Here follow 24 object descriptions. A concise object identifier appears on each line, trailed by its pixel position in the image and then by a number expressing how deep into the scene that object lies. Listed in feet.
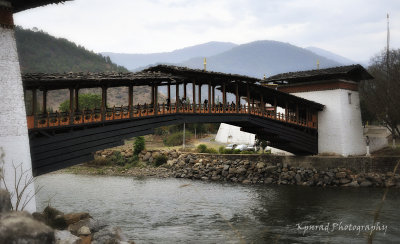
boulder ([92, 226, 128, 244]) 44.83
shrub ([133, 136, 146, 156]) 151.43
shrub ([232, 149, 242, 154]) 128.75
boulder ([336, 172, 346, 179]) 105.09
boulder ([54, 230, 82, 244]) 37.93
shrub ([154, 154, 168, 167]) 139.54
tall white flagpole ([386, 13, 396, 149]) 109.19
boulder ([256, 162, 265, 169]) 115.30
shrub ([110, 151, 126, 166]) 147.23
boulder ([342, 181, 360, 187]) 101.77
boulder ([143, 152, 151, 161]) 146.10
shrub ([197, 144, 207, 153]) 137.59
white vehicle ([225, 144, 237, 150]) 146.15
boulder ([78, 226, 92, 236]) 45.93
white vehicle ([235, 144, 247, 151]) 139.54
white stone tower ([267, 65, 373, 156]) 110.32
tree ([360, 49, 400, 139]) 107.55
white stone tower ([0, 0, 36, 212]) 48.80
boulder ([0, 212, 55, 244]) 26.91
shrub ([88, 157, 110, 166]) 146.61
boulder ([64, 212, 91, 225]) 50.80
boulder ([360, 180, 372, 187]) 101.40
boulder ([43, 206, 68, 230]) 48.89
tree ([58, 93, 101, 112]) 201.28
